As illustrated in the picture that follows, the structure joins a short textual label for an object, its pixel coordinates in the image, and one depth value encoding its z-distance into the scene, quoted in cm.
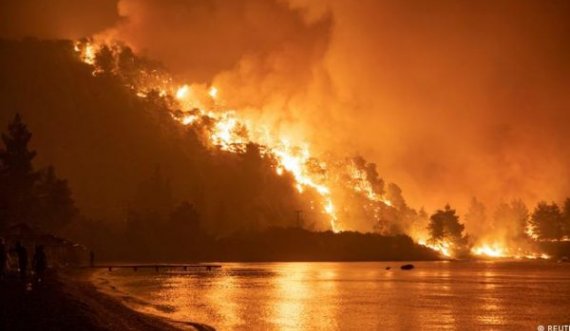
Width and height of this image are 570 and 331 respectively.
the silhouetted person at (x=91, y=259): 13338
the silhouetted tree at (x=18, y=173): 12312
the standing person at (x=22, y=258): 6278
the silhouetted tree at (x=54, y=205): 13525
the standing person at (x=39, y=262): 6994
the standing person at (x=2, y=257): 5756
